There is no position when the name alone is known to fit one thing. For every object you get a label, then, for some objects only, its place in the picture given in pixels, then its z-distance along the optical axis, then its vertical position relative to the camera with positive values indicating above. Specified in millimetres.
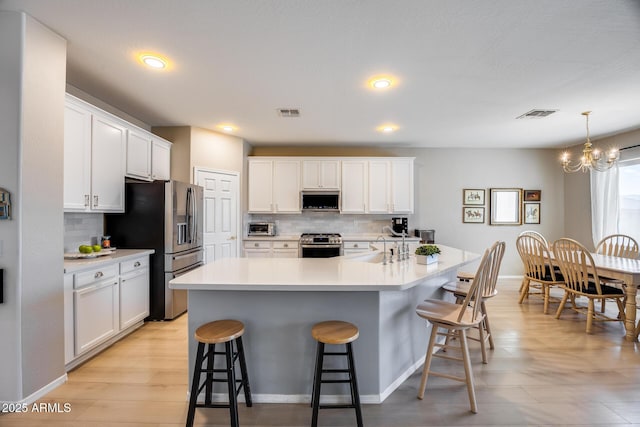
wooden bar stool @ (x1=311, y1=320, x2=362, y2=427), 1646 -844
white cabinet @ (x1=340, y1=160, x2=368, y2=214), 5246 +506
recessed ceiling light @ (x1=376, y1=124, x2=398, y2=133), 4266 +1291
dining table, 2904 -680
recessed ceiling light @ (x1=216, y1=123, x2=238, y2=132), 4253 +1292
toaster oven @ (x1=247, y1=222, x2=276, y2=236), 5332 -278
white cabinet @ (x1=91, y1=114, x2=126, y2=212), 2805 +507
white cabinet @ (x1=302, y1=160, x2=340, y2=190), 5238 +701
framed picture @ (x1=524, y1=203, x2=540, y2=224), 5617 +31
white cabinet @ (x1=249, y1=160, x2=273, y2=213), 5223 +508
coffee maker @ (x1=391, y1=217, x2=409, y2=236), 5344 -197
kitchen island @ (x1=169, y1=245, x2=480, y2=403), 1959 -762
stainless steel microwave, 5219 +251
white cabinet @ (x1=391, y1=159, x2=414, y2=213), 5246 +509
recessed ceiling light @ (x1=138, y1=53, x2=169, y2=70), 2361 +1276
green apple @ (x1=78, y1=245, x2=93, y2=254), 2718 -336
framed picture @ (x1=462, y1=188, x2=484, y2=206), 5621 +317
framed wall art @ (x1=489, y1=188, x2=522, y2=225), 5602 +165
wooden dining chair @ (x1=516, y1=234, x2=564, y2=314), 3773 -711
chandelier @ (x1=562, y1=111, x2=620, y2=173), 3534 +737
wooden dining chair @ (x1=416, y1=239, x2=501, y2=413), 1901 -699
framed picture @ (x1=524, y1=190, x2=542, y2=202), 5609 +358
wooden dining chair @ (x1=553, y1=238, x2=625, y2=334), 3143 -737
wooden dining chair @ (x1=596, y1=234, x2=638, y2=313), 3719 -474
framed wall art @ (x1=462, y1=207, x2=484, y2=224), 5621 +8
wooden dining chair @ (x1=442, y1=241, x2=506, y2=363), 2281 -676
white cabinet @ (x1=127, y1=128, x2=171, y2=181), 3389 +736
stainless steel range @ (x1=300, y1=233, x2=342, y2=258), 4781 -560
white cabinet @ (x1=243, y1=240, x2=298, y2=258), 4949 -594
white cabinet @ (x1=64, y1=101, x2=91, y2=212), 2480 +497
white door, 4336 +11
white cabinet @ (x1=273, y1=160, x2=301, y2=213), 5246 +503
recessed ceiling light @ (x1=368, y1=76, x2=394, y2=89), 2725 +1273
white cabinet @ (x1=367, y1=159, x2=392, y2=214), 5258 +526
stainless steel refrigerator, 3363 -194
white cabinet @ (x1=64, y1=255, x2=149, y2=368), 2295 -828
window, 4297 +256
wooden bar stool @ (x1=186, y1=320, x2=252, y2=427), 1617 -868
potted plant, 2395 -335
